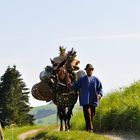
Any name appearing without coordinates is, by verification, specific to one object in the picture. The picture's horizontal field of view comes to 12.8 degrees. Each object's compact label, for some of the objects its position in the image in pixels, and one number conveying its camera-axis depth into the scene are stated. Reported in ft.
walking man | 67.46
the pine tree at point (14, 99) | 240.12
